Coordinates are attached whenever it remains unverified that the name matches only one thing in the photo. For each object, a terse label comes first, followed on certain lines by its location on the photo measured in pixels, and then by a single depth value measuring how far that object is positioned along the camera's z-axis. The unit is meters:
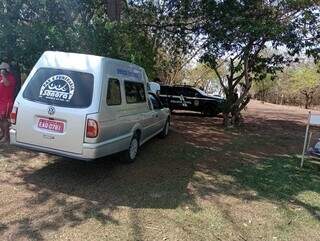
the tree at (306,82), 23.48
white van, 3.77
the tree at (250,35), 7.41
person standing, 5.33
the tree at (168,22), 8.54
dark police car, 12.30
